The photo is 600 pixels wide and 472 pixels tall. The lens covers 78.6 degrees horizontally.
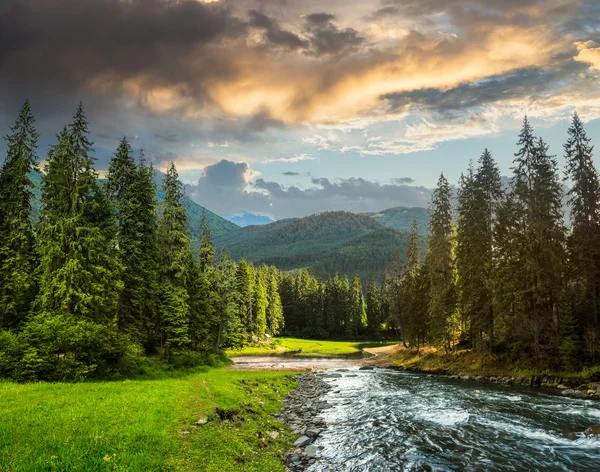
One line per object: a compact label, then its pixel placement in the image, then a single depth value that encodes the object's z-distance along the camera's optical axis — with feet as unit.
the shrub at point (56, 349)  75.31
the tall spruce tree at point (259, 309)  317.22
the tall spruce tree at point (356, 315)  452.76
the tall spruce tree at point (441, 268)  155.63
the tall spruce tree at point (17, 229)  103.14
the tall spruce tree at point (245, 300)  290.35
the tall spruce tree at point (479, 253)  139.33
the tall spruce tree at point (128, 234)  113.70
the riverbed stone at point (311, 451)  49.94
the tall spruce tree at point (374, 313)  451.12
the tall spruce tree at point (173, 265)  120.37
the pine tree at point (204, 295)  146.41
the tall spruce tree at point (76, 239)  89.56
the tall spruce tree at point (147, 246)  117.80
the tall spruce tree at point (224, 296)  190.58
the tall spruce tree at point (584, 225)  113.39
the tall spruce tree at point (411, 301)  190.90
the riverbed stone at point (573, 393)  88.93
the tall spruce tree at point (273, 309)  393.91
